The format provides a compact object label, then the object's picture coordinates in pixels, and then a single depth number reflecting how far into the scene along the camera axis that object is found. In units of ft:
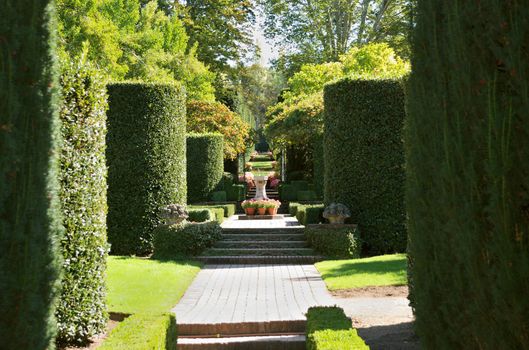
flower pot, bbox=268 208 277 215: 89.25
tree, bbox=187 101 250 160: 111.55
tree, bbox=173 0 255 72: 140.87
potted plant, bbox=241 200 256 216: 89.04
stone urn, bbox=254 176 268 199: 96.32
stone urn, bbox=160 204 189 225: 55.26
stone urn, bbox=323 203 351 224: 55.62
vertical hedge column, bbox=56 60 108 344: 24.73
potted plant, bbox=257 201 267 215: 88.99
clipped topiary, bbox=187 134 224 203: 98.53
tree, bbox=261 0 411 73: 134.00
